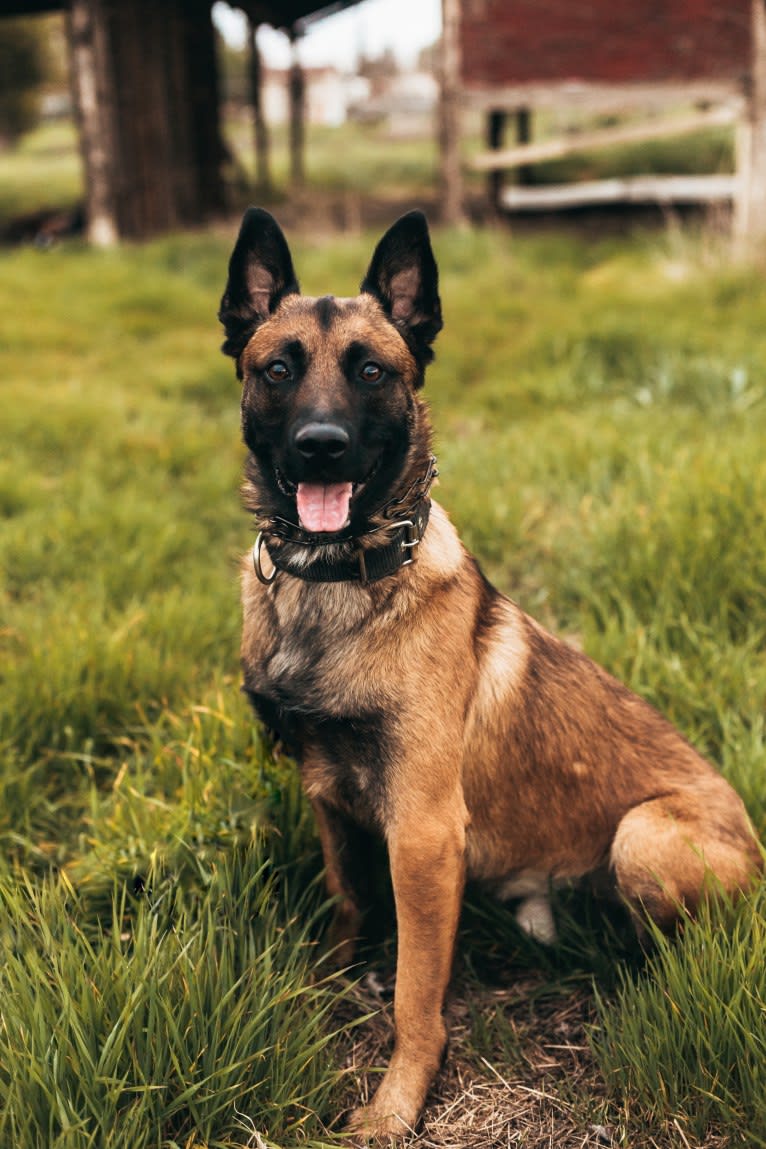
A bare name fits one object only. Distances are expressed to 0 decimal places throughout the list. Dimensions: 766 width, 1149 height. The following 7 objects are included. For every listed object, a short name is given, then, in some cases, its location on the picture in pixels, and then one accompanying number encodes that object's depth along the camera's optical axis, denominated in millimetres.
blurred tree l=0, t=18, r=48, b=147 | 25672
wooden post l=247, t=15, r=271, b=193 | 15008
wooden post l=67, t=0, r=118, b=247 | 10430
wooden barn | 9867
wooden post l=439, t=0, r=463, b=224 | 10109
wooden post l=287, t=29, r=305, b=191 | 13992
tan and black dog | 2092
